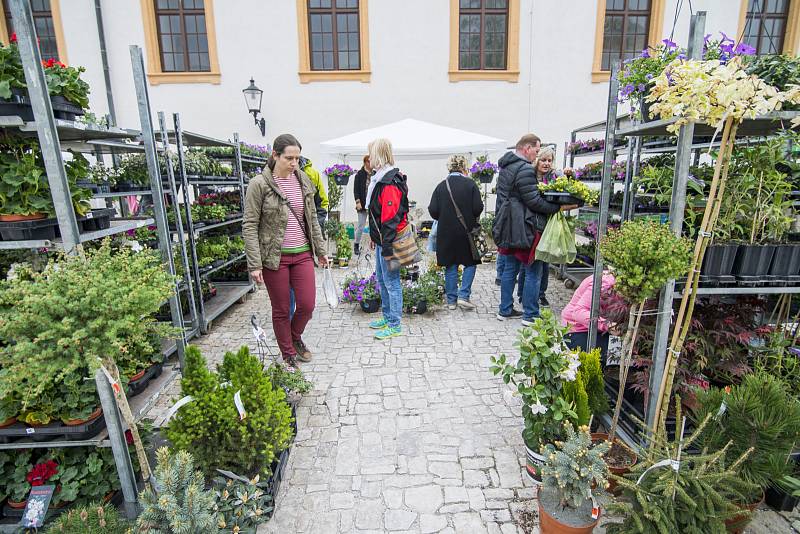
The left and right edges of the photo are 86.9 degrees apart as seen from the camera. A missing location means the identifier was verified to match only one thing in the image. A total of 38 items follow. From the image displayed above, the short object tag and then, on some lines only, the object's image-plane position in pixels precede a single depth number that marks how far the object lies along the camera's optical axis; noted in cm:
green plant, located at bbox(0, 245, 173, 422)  163
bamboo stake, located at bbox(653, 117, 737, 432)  199
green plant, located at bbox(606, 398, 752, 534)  179
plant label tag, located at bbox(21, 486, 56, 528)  200
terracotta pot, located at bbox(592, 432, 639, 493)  235
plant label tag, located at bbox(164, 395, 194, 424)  208
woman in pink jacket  322
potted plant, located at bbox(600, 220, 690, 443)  197
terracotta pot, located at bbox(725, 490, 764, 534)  197
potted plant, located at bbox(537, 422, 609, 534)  193
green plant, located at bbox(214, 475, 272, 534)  202
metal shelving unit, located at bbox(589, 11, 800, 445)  201
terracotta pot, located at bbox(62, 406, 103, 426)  212
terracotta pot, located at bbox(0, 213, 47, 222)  201
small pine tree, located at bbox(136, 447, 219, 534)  172
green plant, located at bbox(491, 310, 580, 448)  227
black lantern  909
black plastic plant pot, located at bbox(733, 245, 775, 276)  223
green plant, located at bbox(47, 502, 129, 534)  193
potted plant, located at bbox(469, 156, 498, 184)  900
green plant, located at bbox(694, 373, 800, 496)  204
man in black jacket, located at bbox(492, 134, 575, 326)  452
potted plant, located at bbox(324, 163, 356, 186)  871
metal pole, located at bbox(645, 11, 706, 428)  200
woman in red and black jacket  401
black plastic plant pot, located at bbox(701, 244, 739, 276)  222
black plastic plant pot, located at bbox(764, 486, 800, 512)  224
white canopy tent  680
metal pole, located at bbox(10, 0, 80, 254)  176
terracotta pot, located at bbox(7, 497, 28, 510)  216
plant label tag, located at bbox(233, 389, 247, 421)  211
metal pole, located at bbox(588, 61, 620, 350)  265
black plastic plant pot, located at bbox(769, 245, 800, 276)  224
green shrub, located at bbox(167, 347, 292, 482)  210
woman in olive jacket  344
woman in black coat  504
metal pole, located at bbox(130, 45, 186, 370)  310
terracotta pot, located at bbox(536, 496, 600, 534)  196
